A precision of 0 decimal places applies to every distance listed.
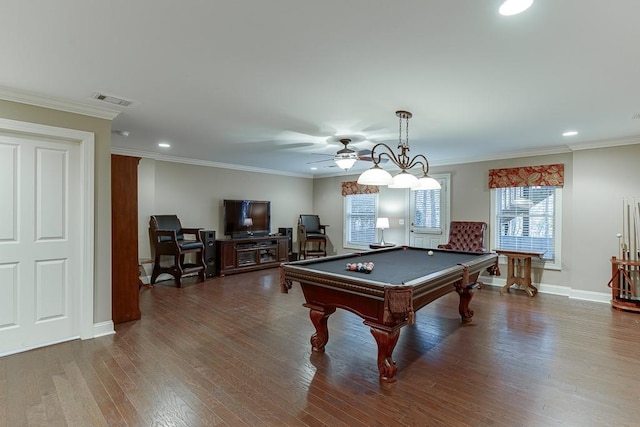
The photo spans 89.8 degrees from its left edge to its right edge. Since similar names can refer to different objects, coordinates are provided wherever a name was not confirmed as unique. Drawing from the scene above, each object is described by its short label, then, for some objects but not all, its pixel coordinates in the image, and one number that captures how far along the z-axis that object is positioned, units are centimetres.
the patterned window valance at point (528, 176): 534
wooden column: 382
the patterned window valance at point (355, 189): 787
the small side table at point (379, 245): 704
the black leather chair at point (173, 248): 575
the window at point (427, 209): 678
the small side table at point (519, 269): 528
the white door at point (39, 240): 305
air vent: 307
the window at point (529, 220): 545
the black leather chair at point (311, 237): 818
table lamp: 723
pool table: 236
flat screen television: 712
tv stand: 672
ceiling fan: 454
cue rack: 459
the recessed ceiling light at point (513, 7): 168
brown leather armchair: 592
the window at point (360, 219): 802
